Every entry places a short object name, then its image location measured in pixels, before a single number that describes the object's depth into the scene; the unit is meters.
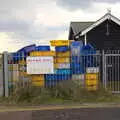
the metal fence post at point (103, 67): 9.02
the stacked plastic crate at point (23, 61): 8.53
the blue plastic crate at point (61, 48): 8.72
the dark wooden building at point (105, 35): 13.09
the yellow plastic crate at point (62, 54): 8.70
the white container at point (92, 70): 8.71
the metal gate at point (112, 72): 9.10
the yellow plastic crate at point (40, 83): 8.51
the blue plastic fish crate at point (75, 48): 8.77
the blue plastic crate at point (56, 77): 8.66
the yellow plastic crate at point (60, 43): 8.81
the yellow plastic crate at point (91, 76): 8.67
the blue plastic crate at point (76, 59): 8.76
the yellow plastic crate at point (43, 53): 8.64
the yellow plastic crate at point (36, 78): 8.60
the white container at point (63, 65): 8.69
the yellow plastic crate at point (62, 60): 8.71
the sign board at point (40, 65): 8.58
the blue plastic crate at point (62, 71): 8.67
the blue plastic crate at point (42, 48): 8.66
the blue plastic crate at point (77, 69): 8.70
